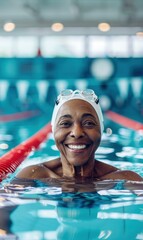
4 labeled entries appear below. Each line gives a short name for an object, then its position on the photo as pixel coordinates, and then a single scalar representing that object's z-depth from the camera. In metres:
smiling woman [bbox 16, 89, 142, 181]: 2.22
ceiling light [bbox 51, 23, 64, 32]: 12.07
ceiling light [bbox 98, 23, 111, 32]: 11.90
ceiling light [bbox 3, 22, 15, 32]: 12.18
